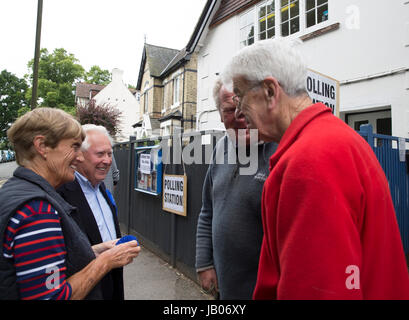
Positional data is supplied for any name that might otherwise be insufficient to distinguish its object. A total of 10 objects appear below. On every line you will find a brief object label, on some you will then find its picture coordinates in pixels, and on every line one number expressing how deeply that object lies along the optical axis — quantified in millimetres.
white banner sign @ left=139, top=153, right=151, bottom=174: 5786
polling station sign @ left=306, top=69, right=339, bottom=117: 2859
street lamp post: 8742
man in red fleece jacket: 812
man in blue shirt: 2012
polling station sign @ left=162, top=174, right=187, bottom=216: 4562
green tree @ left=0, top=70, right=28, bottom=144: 48562
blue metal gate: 4238
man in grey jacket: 1798
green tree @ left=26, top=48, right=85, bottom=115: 37625
